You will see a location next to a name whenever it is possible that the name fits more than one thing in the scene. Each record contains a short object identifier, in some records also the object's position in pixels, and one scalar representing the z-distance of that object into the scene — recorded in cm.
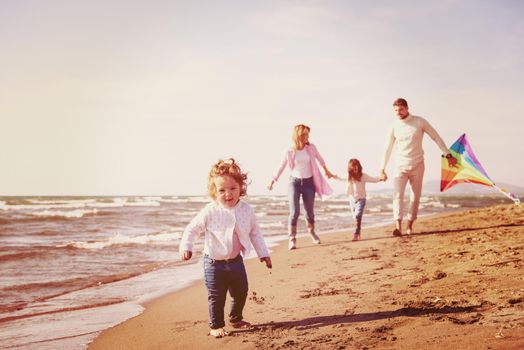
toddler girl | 338
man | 741
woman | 760
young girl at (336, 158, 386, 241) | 849
